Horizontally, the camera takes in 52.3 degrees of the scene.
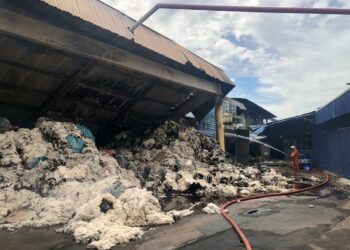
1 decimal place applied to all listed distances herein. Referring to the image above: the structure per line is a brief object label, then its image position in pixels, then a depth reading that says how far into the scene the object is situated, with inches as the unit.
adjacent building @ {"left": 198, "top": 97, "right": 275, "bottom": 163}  794.8
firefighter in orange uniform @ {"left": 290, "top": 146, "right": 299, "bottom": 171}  770.8
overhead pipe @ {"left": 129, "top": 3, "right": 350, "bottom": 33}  156.9
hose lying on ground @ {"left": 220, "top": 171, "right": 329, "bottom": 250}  208.4
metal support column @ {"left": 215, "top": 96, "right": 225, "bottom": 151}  647.1
